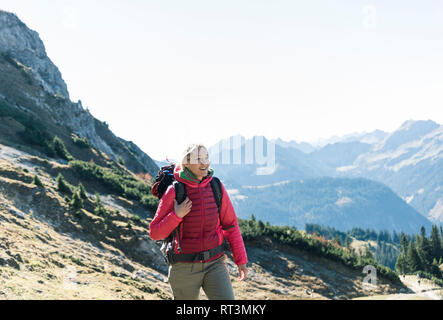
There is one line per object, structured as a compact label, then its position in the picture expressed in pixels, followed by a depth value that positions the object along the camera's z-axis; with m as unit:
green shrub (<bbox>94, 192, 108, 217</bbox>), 31.98
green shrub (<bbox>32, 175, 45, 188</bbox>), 29.80
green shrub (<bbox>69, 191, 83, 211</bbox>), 29.22
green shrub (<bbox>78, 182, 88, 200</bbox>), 33.53
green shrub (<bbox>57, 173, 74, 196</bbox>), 32.68
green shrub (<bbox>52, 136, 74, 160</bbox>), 47.44
